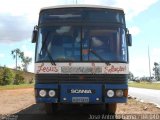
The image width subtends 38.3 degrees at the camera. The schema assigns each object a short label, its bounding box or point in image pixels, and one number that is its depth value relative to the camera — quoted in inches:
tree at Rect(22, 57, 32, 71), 3278.1
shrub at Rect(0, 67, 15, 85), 1539.0
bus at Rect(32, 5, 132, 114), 263.7
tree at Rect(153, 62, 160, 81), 3841.6
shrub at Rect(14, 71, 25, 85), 1705.7
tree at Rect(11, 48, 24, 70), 3108.8
